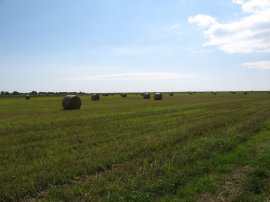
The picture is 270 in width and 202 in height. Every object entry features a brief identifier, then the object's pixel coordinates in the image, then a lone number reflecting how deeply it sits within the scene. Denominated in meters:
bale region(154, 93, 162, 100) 37.76
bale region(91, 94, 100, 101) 40.26
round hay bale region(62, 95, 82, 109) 22.64
